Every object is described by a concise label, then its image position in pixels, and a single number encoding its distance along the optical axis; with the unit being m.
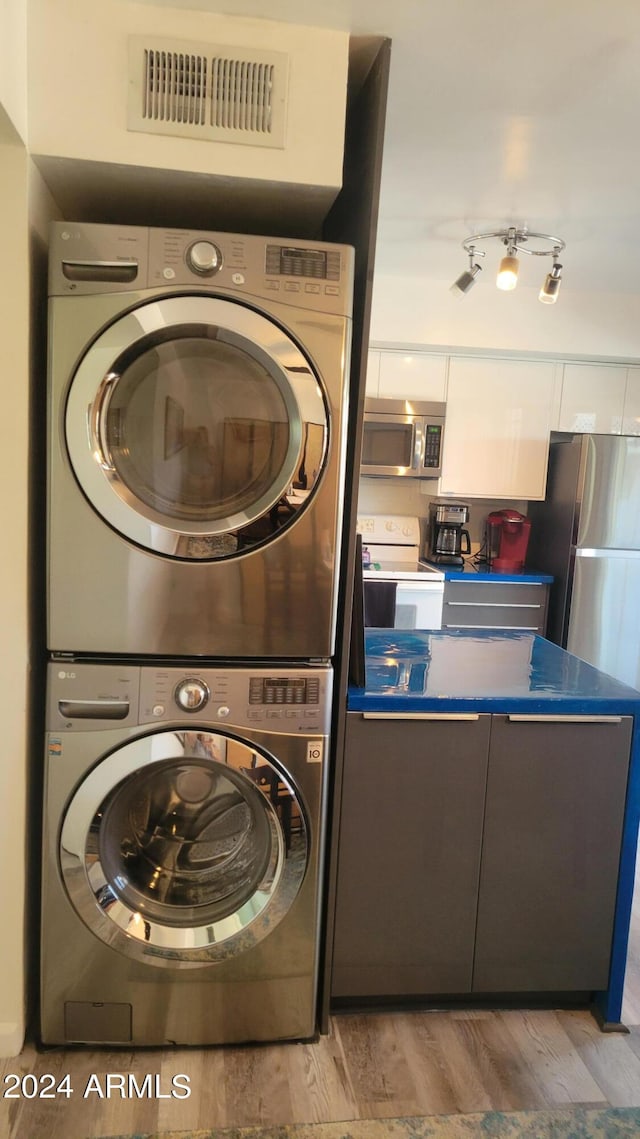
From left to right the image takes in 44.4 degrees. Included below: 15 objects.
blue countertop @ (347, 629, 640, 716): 1.88
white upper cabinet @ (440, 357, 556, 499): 4.19
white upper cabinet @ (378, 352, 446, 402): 4.13
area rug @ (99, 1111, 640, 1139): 1.20
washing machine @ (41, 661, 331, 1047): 1.72
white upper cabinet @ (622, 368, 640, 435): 4.26
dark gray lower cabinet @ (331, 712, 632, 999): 1.89
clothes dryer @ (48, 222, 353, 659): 1.64
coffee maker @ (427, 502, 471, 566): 4.35
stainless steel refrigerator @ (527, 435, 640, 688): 3.98
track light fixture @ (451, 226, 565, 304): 2.99
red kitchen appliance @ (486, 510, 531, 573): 4.37
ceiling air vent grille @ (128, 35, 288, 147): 1.63
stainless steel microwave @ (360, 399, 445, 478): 4.07
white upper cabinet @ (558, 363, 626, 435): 4.23
